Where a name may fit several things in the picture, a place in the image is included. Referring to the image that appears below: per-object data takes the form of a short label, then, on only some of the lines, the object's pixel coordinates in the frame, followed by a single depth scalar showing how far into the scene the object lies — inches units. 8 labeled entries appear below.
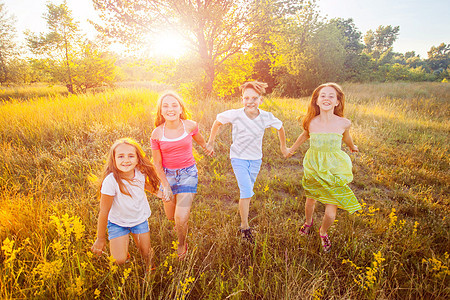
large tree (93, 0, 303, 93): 304.2
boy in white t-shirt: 102.3
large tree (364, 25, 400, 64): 2417.6
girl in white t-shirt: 74.4
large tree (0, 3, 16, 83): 770.2
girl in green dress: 94.5
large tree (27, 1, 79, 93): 531.5
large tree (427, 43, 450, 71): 1979.7
